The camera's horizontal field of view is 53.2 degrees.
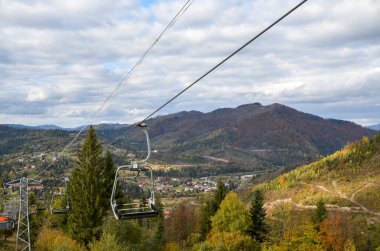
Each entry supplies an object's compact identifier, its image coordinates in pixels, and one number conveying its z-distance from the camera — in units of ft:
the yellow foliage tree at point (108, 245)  116.57
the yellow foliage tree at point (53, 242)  123.06
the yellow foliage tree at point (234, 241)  162.98
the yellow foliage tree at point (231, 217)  191.62
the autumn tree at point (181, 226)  280.51
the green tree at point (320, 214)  218.79
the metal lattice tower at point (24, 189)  110.52
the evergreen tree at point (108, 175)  156.25
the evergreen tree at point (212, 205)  222.28
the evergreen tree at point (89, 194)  150.20
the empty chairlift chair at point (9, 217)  113.70
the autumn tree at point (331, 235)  201.67
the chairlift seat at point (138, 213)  55.31
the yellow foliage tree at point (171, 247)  209.57
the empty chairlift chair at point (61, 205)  130.41
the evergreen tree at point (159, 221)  225.76
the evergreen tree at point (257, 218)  194.70
